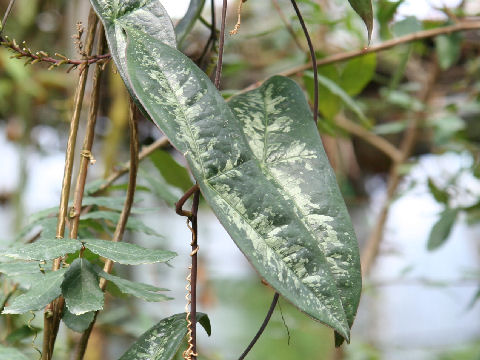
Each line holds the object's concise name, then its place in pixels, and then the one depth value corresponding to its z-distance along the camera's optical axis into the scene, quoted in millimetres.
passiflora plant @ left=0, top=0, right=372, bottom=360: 529
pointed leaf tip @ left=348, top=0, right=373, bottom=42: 577
